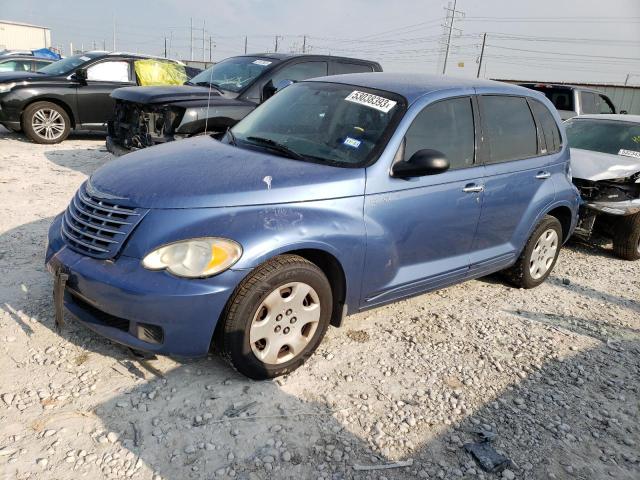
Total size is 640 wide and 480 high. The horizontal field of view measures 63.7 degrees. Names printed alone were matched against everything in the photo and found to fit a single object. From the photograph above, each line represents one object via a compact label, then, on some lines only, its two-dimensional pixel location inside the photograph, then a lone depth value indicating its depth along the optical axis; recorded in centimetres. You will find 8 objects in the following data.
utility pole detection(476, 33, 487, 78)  4150
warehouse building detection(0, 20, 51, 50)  5631
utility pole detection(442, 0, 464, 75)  4228
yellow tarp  948
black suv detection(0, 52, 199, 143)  869
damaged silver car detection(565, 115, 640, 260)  571
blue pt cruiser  264
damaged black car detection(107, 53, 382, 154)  616
